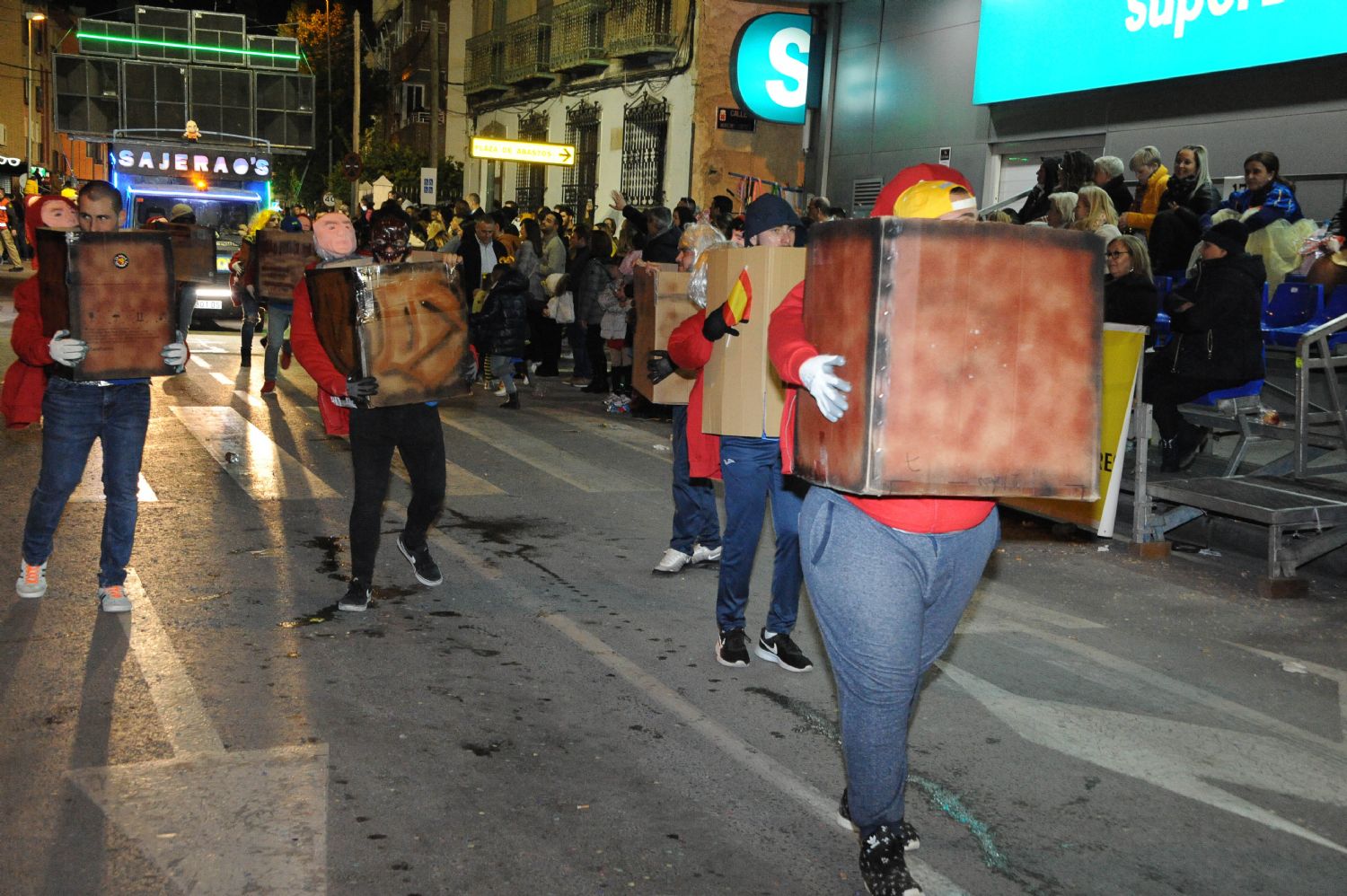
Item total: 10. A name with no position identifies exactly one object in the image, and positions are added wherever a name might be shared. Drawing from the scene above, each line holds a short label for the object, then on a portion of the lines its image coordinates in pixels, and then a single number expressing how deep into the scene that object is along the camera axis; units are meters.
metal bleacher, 7.70
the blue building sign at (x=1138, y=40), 12.31
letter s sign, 19.62
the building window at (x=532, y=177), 32.81
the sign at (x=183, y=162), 23.06
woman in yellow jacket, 12.25
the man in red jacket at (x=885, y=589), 3.46
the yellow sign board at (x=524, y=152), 29.91
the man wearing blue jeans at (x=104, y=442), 5.88
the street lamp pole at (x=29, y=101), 64.81
